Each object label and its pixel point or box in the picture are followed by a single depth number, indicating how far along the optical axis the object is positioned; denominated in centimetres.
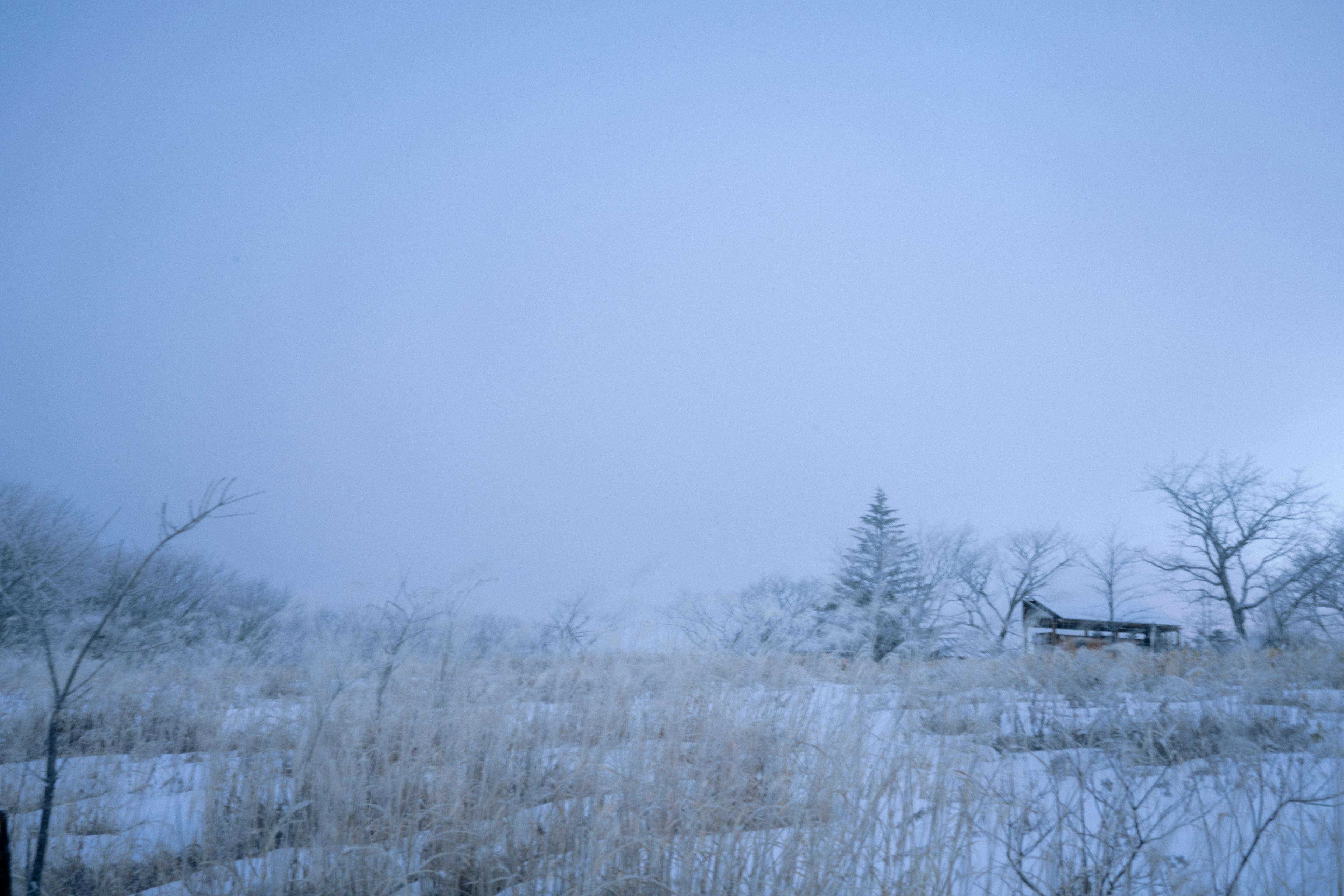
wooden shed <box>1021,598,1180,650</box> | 1664
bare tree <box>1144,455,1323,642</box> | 2252
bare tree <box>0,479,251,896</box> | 206
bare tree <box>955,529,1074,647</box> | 2881
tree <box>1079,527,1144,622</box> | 2934
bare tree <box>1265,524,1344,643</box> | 1842
